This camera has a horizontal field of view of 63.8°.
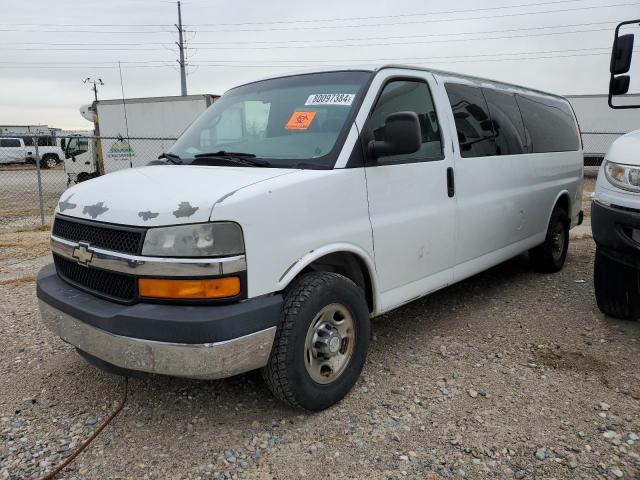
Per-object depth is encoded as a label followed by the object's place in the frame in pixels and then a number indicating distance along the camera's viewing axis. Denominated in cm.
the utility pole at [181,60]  2998
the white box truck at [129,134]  1614
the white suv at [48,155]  3115
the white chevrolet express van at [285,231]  245
